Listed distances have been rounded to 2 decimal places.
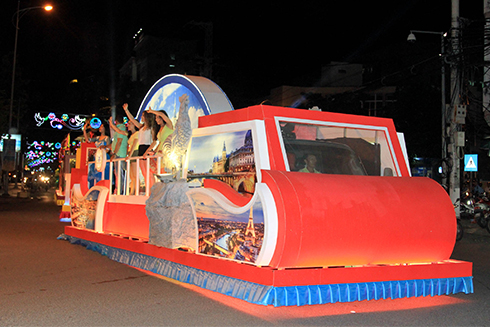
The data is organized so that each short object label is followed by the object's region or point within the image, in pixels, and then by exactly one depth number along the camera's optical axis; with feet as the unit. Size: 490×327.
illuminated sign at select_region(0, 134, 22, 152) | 123.89
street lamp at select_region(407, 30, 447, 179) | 54.24
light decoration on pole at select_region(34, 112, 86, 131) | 82.74
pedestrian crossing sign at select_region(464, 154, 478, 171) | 55.26
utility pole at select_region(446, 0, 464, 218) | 52.34
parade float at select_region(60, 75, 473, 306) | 18.11
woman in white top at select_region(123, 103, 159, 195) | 32.65
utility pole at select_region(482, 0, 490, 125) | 56.65
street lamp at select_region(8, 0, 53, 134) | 95.31
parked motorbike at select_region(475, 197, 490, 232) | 48.89
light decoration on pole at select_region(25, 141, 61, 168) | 131.95
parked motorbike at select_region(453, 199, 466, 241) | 43.84
